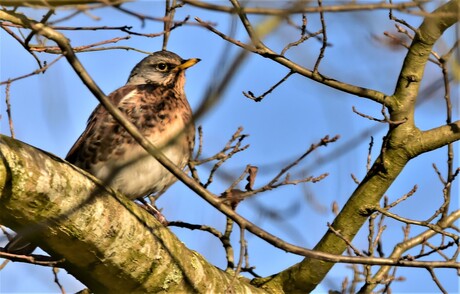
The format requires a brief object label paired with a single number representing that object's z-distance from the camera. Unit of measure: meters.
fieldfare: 13.34
